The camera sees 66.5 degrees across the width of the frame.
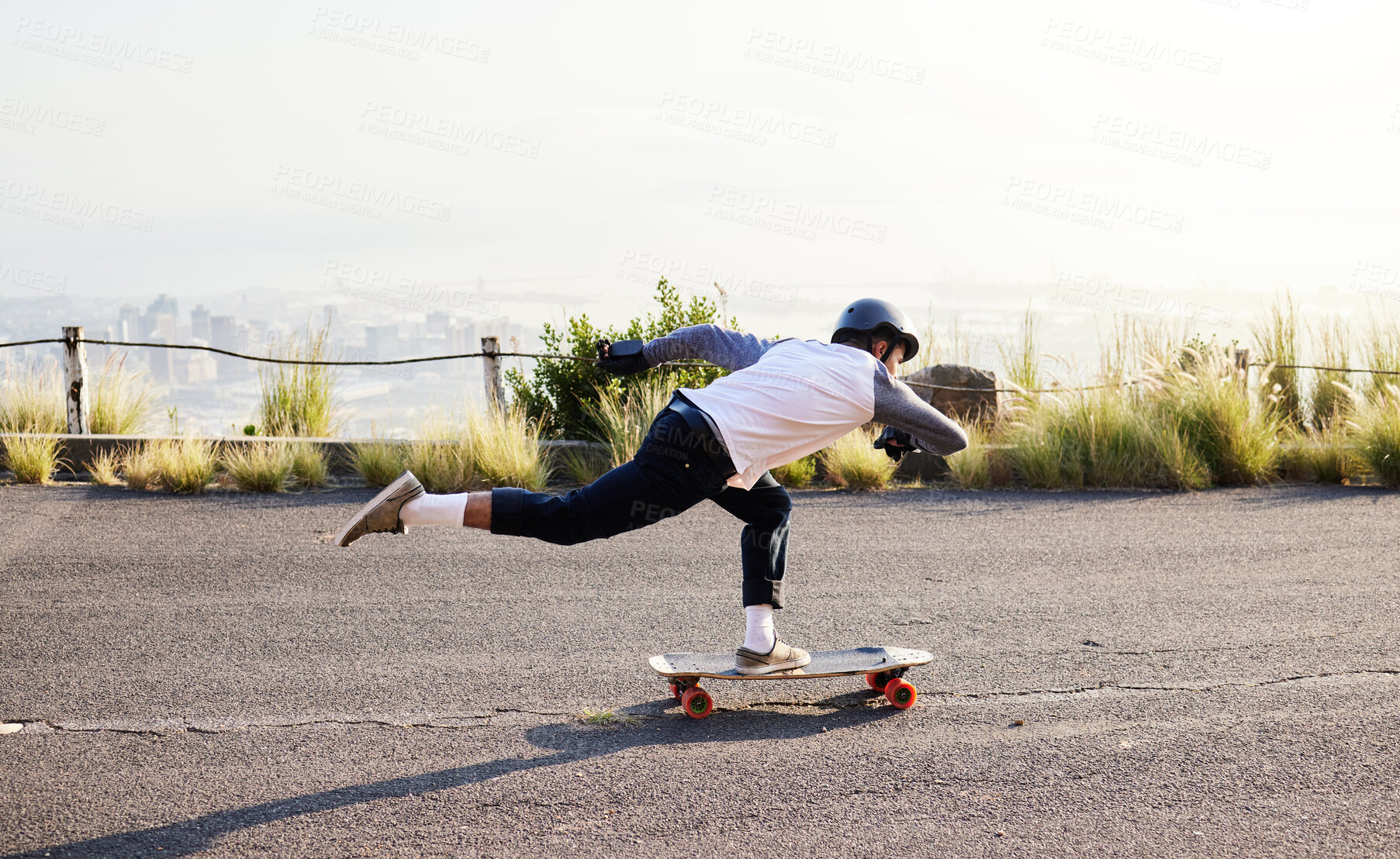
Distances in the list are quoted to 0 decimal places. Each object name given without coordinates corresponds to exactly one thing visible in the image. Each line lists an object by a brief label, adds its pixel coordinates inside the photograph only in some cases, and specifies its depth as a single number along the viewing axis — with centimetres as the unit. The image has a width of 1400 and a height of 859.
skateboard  451
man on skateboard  407
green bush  1161
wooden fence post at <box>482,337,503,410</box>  1124
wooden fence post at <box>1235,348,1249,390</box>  1260
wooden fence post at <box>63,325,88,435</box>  1103
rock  1275
